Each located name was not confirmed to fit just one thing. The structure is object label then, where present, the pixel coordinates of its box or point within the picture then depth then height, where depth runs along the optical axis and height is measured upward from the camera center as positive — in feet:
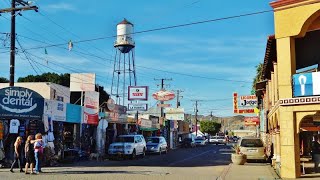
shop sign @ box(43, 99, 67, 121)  88.39 +3.95
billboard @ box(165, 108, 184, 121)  198.97 +6.70
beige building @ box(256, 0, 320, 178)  59.21 +6.23
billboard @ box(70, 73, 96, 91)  119.55 +12.72
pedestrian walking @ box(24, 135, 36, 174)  67.08 -3.19
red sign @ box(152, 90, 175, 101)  190.08 +13.97
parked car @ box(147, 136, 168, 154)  132.77 -4.64
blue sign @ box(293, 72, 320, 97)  59.31 +5.93
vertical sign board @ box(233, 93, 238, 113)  158.61 +9.29
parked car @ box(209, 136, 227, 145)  268.82 -6.51
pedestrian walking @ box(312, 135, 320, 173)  66.77 -4.22
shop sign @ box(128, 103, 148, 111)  150.82 +7.36
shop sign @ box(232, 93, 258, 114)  157.58 +8.65
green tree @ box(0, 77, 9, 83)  204.52 +22.53
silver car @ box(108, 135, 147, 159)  107.14 -4.17
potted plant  89.25 -5.75
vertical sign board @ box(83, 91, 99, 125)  107.96 +5.24
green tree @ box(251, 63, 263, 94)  151.84 +19.22
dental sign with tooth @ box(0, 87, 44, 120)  80.84 +4.72
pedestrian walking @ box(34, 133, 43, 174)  66.18 -3.17
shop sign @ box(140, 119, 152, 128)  155.63 +2.18
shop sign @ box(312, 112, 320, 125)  64.61 +1.57
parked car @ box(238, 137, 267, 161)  94.89 -4.18
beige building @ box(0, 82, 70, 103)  127.44 +11.63
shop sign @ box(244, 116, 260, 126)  178.21 +3.51
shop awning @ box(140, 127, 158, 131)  158.17 +0.07
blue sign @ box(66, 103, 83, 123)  99.25 +3.65
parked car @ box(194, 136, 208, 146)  237.78 -6.33
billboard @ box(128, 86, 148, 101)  151.12 +12.09
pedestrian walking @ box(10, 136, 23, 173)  68.74 -3.10
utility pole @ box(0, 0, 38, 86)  84.74 +21.14
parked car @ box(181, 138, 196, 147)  209.29 -6.21
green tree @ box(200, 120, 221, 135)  393.29 +1.78
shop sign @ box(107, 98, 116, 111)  126.24 +6.78
